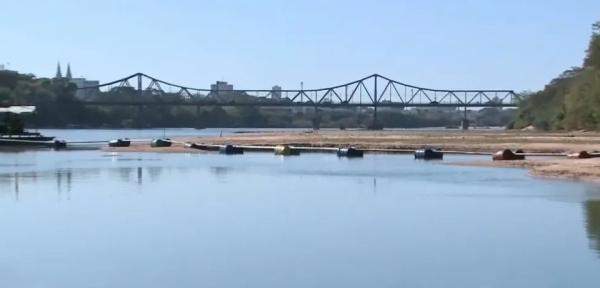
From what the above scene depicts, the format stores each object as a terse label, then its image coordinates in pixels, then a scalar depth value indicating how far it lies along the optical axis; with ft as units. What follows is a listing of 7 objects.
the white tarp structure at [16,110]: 329.09
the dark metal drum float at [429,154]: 216.33
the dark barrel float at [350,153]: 231.30
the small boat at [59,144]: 286.56
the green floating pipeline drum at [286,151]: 245.65
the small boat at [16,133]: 292.61
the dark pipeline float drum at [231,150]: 254.06
